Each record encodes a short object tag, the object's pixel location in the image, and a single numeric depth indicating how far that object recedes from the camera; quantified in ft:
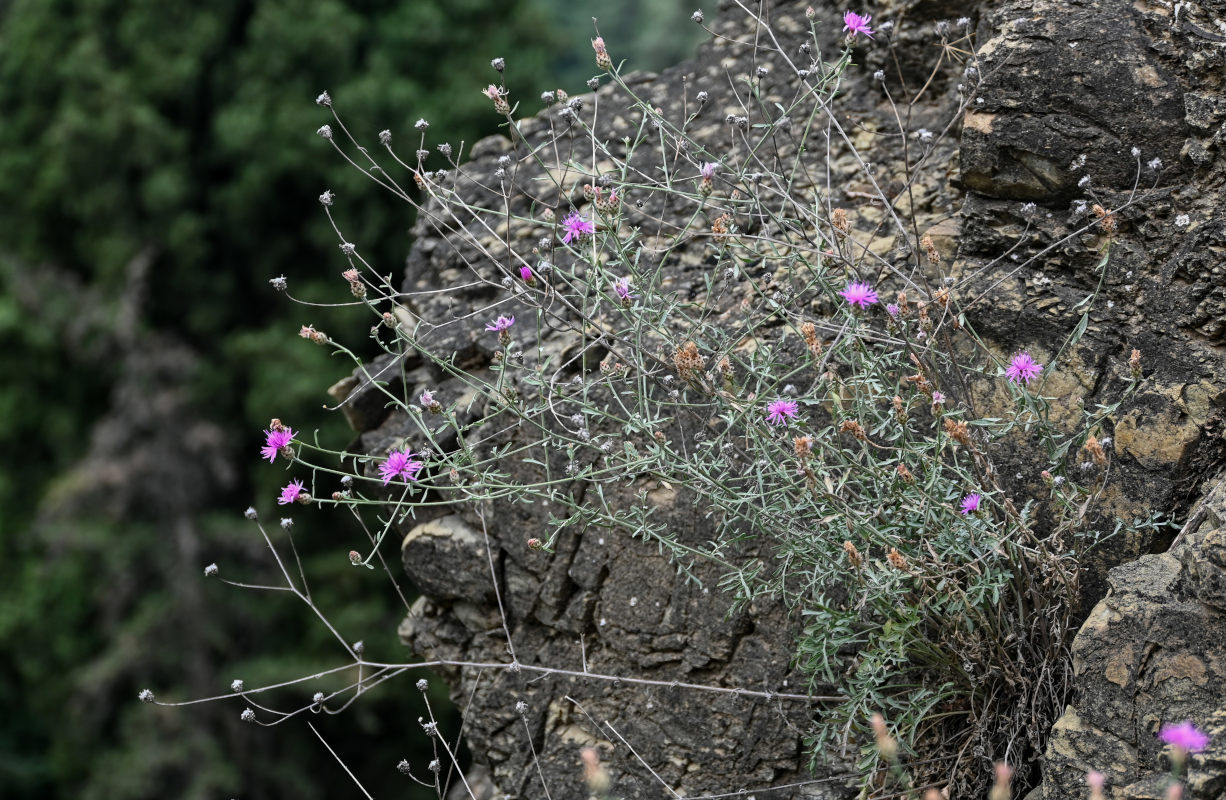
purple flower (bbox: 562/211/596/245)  8.10
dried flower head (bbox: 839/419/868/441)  6.35
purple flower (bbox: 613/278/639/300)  7.69
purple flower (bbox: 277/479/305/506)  7.52
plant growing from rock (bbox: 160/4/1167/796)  7.02
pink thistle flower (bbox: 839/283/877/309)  6.48
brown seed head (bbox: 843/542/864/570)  6.31
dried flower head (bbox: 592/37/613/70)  7.48
